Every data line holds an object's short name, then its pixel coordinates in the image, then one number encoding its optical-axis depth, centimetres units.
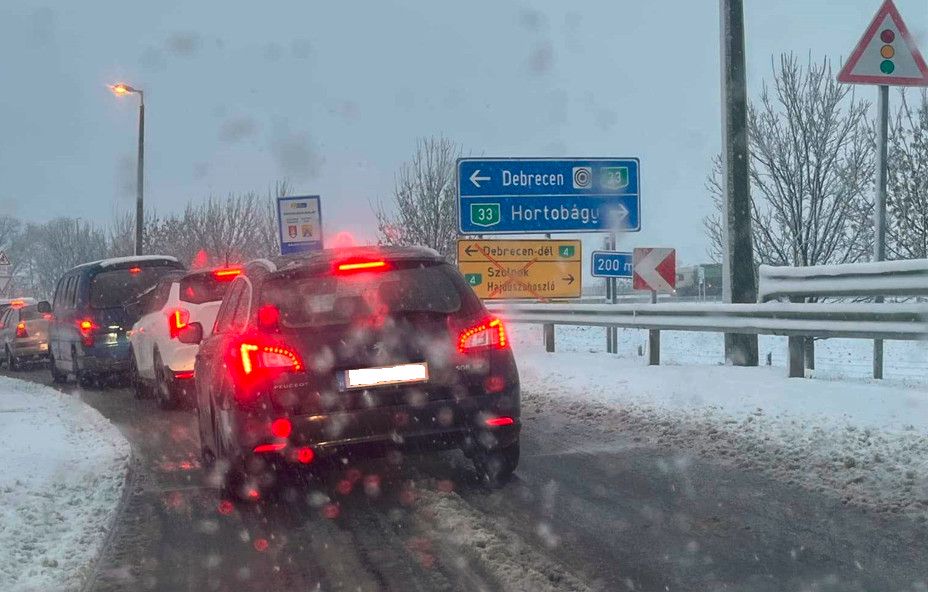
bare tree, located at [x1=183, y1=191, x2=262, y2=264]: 5309
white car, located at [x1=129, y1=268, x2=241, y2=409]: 1279
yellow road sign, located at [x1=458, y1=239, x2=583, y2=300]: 1830
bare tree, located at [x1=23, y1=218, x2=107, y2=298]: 8175
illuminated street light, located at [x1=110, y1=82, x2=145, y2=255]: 3327
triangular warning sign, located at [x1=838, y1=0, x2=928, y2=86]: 1049
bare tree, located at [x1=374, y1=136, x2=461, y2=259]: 3512
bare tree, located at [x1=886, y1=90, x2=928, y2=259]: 2139
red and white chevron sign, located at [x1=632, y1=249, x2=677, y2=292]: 1641
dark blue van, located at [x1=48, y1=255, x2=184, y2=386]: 1631
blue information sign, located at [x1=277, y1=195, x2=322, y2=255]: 2159
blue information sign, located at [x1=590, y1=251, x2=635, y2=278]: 1973
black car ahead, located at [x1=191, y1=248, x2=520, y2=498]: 641
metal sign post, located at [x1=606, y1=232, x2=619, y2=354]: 1881
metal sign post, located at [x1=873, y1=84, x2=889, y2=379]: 1111
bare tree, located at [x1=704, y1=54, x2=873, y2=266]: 2347
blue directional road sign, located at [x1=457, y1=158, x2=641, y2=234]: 1773
